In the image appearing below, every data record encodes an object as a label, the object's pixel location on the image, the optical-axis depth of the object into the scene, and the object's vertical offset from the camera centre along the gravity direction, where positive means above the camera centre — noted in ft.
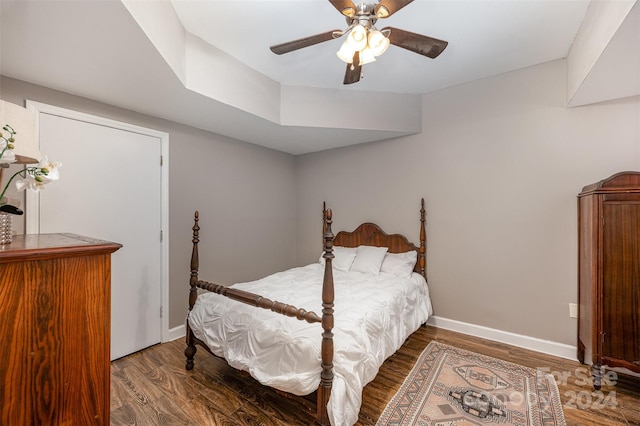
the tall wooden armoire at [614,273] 6.55 -1.46
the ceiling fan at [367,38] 4.97 +3.56
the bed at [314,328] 5.38 -2.73
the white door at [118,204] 7.31 +0.26
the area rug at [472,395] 5.89 -4.40
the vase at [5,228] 3.61 -0.21
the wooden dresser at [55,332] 2.80 -1.34
